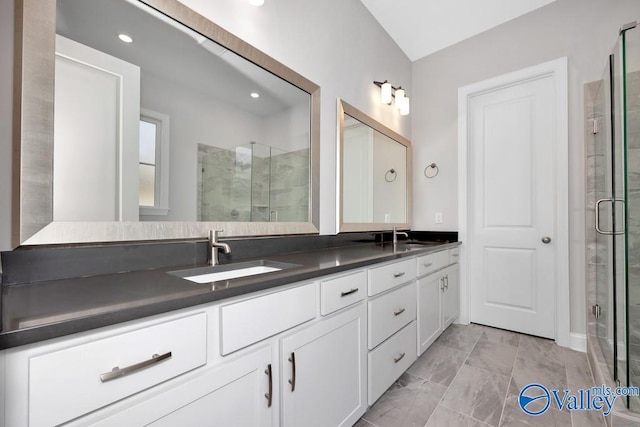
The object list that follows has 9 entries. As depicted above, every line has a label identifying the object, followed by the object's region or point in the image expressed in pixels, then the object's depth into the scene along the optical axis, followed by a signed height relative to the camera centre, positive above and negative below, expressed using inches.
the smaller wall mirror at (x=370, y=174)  85.4 +14.2
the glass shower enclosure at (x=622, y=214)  57.1 +0.4
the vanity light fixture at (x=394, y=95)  102.6 +44.1
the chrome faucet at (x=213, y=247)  49.9 -5.6
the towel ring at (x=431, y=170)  119.0 +18.7
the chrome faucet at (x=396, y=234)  100.1 -6.7
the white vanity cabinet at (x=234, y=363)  21.5 -15.6
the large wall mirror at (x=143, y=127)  34.9 +13.7
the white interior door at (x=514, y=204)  96.9 +4.1
